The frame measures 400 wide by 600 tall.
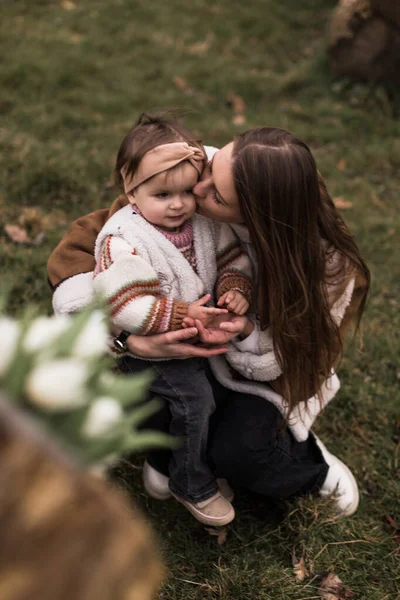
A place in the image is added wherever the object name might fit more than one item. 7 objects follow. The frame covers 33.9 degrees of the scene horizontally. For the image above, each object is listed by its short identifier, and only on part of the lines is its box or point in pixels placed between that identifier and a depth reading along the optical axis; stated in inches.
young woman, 78.0
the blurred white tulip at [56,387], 29.9
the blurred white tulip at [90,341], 33.3
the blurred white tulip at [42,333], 32.1
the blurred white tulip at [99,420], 31.2
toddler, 79.4
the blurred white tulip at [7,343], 30.9
